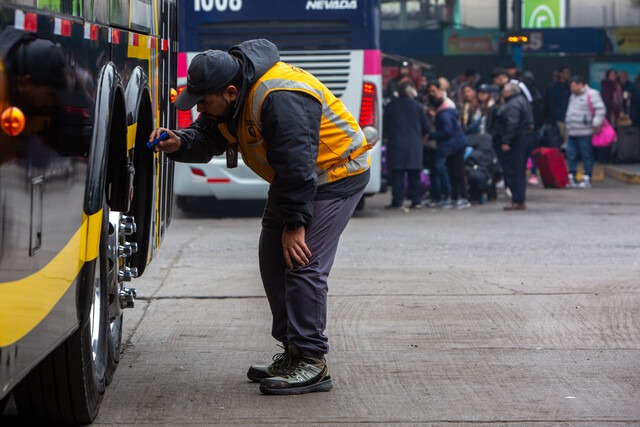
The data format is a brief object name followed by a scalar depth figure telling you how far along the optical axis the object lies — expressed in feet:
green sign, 88.48
